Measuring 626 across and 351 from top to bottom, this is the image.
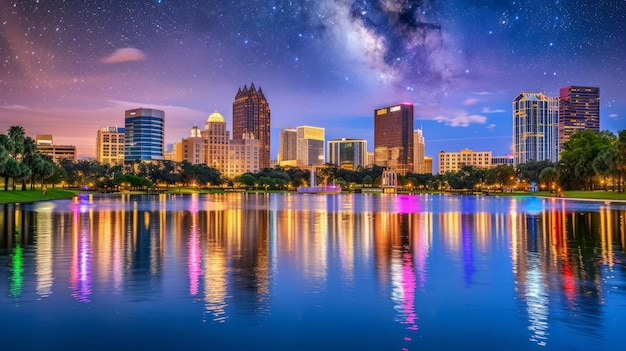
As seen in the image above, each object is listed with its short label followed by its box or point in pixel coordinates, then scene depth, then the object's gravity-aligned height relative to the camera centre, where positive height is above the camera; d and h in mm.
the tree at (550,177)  149800 +1257
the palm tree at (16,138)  108750 +9285
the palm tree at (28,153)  115750 +6572
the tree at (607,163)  110012 +3740
